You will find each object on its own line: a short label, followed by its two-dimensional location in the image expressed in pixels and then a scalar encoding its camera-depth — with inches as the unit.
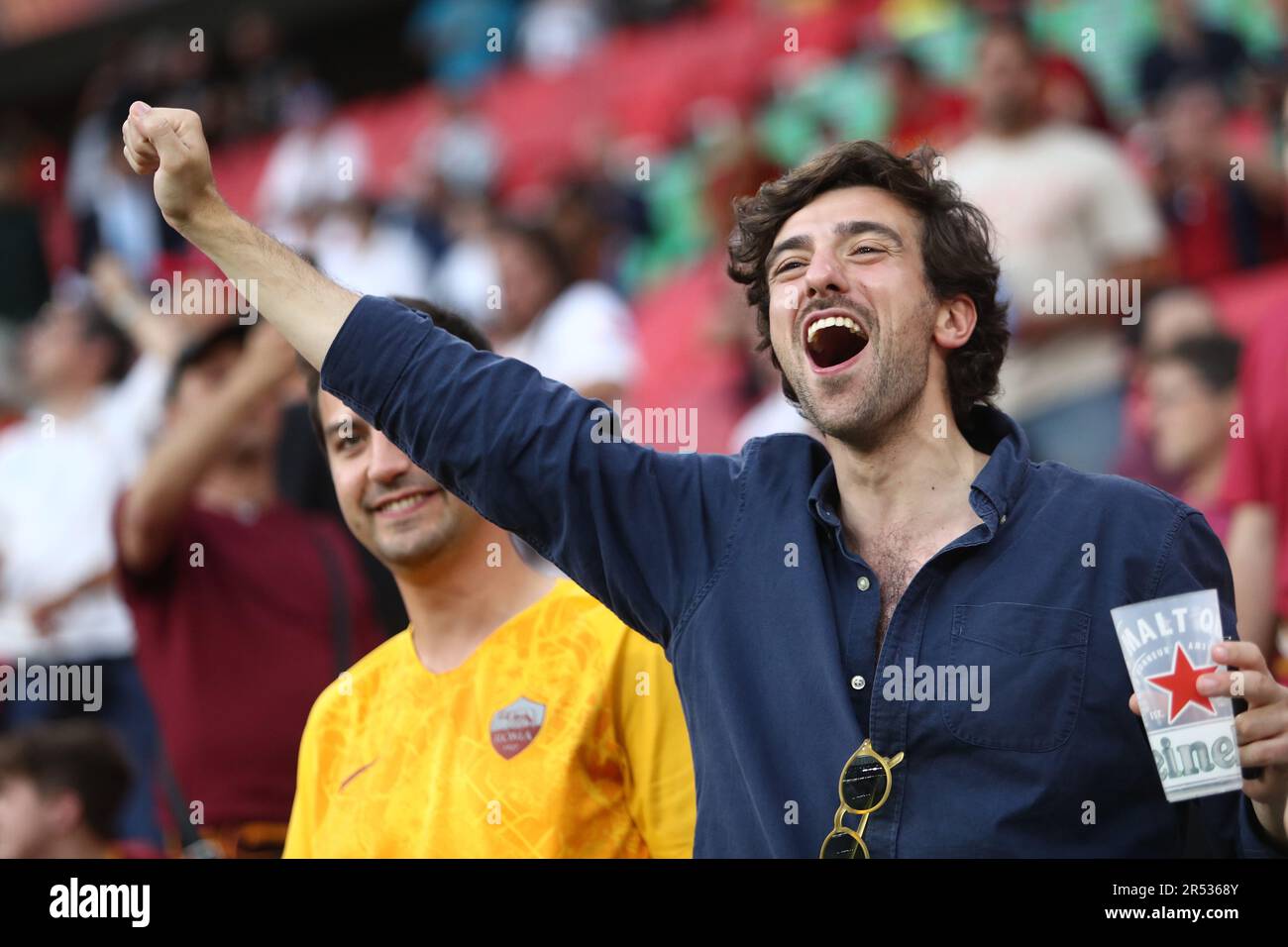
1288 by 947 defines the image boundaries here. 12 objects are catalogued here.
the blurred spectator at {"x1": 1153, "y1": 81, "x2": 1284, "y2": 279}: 248.1
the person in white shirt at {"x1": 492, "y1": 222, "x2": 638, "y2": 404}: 231.9
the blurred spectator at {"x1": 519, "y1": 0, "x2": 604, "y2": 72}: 446.6
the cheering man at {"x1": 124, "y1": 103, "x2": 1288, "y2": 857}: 97.8
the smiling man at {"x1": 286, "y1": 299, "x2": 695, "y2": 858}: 117.5
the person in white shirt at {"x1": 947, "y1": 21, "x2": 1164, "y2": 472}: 237.9
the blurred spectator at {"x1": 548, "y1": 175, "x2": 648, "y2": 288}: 327.3
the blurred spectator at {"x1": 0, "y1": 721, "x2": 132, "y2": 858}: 175.0
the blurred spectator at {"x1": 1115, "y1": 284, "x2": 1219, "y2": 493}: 215.6
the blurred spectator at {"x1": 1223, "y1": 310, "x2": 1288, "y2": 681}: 168.9
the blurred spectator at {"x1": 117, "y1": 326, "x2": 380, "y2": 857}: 176.1
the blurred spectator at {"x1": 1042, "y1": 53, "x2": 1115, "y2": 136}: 253.7
